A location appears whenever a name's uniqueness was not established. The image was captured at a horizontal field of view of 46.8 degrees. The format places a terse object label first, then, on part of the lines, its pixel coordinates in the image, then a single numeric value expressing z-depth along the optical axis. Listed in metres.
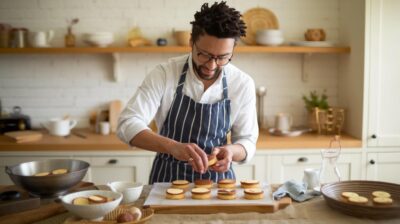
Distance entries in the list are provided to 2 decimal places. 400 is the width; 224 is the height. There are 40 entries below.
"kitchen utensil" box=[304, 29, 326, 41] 3.94
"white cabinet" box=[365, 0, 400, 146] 3.56
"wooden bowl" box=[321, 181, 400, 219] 1.71
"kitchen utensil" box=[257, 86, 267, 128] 4.14
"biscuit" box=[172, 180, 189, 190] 2.03
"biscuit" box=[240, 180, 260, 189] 2.04
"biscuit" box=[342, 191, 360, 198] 1.85
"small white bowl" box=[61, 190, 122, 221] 1.63
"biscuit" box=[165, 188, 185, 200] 1.91
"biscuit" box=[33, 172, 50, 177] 1.92
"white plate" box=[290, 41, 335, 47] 3.88
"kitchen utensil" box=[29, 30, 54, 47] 3.80
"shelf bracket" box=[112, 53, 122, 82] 3.98
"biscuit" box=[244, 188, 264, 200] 1.91
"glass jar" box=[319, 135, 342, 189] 2.04
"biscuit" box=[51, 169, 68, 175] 1.98
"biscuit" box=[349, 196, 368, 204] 1.78
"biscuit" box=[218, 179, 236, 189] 2.06
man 2.23
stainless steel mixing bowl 1.86
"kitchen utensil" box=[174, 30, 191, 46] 3.82
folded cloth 1.97
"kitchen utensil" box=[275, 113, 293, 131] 3.93
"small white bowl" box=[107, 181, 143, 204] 1.88
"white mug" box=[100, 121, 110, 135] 3.84
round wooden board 4.07
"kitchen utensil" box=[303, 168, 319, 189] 2.14
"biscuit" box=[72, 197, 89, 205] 1.69
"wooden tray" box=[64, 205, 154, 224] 1.64
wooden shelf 3.73
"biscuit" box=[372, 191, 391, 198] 1.86
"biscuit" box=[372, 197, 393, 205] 1.77
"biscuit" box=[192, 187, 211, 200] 1.91
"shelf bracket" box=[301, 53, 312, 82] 4.16
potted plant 3.91
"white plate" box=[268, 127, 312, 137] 3.77
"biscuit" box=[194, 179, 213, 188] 2.04
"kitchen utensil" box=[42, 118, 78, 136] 3.74
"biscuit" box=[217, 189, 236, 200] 1.91
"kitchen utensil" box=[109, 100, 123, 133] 3.92
